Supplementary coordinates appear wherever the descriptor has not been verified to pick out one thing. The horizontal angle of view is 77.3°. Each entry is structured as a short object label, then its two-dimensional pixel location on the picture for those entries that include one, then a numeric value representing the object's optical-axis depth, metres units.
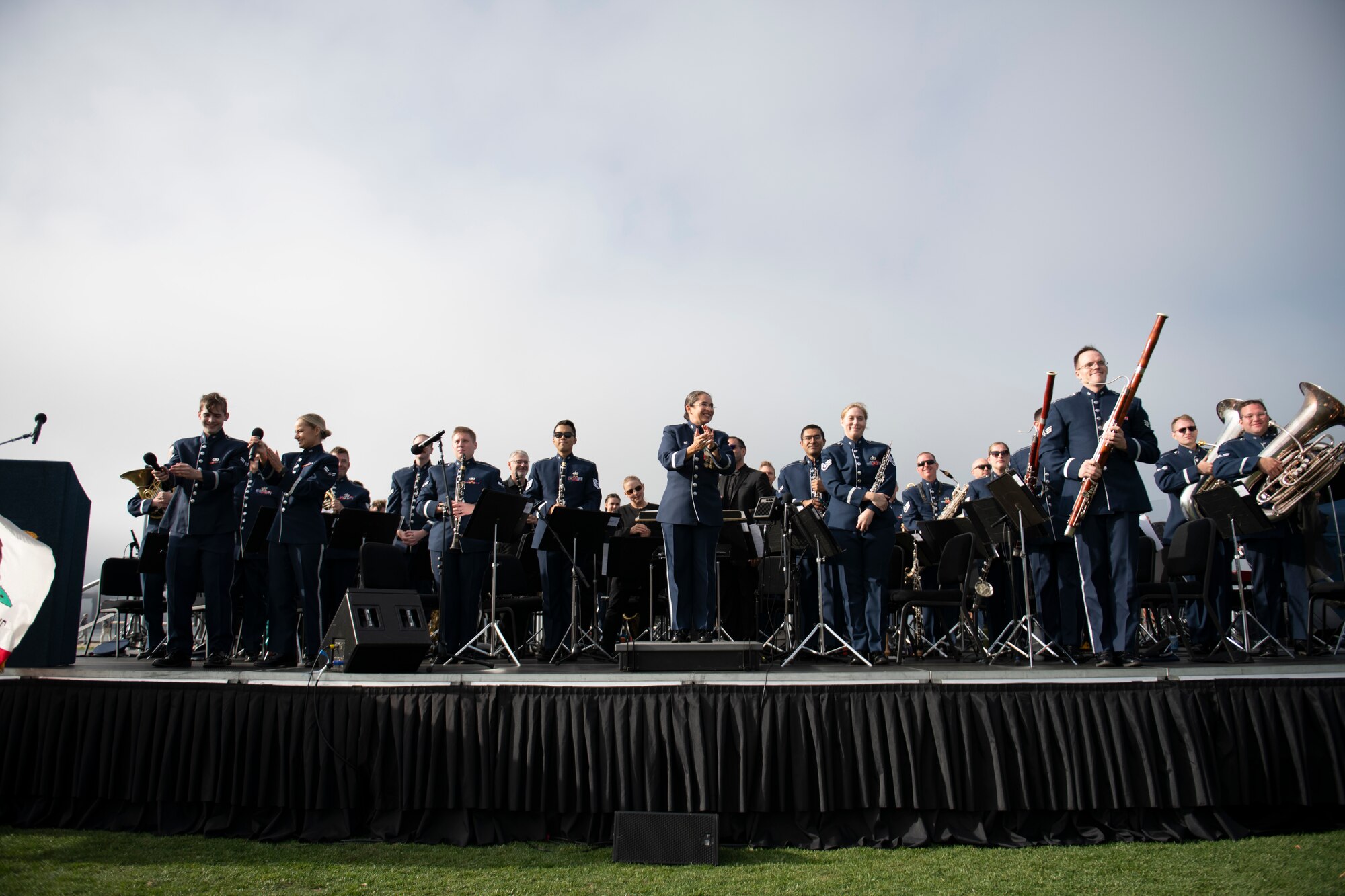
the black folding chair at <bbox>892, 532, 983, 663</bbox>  7.23
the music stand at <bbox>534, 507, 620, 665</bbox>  7.45
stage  4.62
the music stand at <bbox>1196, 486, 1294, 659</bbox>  7.38
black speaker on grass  4.27
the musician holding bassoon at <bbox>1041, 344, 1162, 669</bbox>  5.72
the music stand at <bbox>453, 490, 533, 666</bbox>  7.02
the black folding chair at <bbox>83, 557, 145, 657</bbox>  10.20
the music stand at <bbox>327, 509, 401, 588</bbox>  7.18
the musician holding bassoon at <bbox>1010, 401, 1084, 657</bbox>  7.20
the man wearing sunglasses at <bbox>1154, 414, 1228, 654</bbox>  7.88
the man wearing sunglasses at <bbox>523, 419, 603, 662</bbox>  8.38
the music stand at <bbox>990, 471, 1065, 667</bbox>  6.03
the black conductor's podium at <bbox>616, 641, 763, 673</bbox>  5.23
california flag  3.48
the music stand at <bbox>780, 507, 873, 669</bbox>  6.95
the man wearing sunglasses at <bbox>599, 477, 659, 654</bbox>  9.41
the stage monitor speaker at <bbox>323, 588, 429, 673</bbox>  5.40
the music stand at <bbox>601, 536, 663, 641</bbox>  8.00
